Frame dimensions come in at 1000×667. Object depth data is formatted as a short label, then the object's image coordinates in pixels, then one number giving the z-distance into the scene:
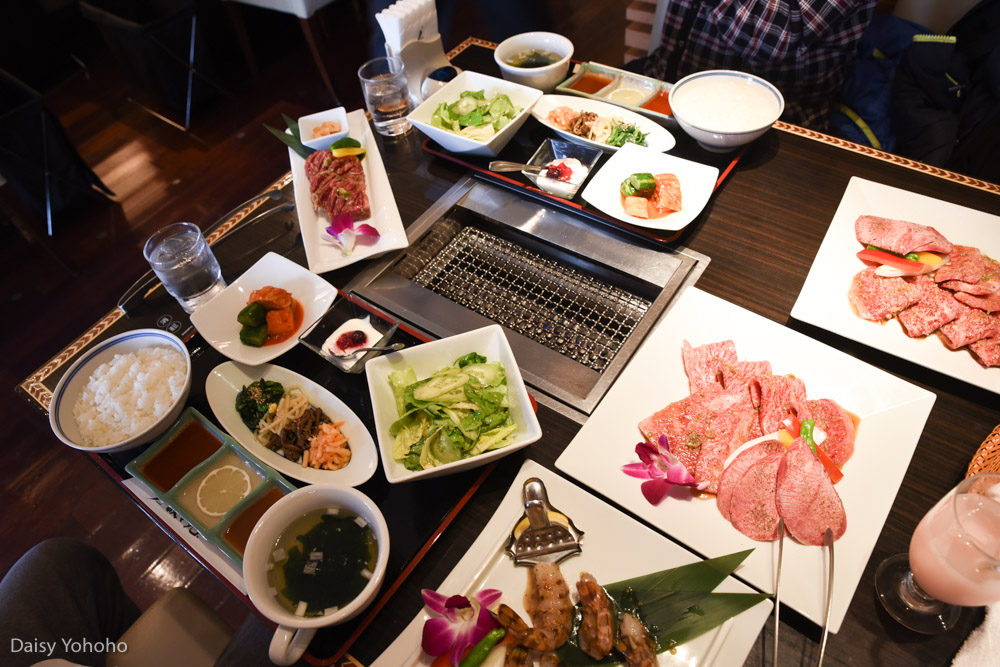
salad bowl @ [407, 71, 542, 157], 0.89
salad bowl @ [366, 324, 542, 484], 0.60
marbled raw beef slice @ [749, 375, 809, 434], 0.64
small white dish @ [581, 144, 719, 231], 0.79
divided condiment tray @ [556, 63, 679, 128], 0.93
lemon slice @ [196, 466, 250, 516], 0.63
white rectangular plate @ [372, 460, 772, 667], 0.53
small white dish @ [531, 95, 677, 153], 0.88
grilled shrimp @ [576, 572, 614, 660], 0.52
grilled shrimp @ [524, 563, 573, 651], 0.53
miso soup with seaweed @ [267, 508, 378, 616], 0.56
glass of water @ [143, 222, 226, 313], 0.77
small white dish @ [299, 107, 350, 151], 0.95
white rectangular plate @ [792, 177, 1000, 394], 0.66
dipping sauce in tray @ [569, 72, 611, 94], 0.99
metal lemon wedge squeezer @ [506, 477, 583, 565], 0.57
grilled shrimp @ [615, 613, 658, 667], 0.52
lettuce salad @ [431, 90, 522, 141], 0.93
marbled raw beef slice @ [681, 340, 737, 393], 0.67
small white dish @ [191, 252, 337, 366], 0.72
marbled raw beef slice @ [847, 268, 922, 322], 0.69
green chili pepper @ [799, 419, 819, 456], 0.61
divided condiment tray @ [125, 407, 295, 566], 0.60
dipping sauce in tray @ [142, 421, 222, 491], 0.65
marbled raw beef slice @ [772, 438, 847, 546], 0.57
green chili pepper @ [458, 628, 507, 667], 0.52
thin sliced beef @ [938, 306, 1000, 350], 0.66
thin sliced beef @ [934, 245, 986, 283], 0.70
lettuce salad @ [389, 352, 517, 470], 0.62
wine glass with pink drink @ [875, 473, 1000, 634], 0.48
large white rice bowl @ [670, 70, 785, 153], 0.85
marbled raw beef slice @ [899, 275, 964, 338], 0.67
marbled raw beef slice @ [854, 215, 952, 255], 0.73
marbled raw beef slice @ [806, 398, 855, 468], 0.61
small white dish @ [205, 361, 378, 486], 0.63
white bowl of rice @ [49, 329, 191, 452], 0.67
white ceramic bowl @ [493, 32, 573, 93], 0.97
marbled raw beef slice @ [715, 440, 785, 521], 0.59
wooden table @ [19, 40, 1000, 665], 0.54
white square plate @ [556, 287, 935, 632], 0.55
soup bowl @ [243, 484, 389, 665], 0.52
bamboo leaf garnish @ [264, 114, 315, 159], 0.96
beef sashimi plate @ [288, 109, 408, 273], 0.82
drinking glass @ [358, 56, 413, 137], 0.97
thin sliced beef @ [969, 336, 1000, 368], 0.64
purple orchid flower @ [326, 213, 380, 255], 0.83
